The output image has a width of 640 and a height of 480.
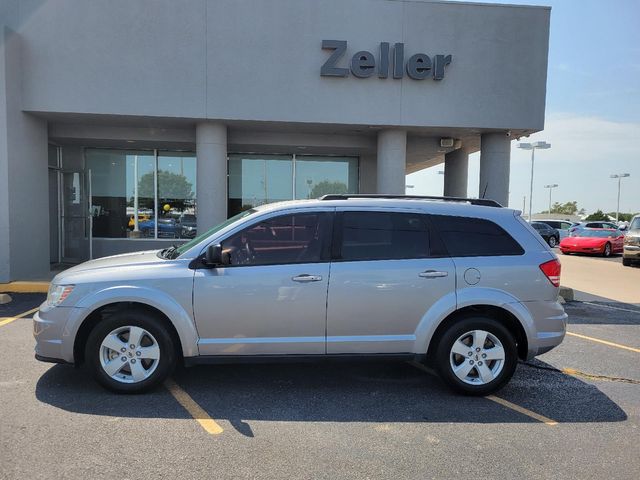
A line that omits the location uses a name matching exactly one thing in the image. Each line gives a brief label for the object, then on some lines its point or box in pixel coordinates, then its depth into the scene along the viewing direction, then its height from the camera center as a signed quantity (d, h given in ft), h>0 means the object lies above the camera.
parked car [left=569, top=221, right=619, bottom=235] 94.91 -0.42
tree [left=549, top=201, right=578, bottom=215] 417.40 +12.51
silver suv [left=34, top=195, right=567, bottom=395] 14.61 -2.43
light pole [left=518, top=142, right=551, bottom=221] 119.75 +18.85
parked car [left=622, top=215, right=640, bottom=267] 57.00 -2.76
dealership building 33.12 +9.59
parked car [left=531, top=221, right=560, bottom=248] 94.47 -2.27
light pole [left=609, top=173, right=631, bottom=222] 202.18 +19.60
